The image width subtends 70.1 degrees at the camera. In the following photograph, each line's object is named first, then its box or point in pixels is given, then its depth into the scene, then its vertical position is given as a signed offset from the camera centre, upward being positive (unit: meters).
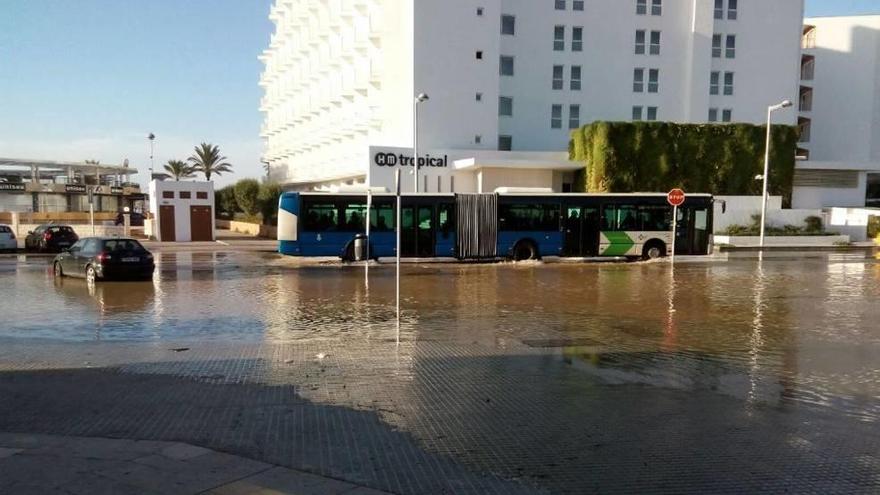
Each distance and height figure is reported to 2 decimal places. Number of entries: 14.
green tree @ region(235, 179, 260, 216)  54.08 +0.79
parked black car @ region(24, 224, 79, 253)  30.70 -1.79
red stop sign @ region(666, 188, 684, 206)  23.45 +0.45
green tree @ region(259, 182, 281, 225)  46.94 +0.11
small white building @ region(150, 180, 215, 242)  38.41 -0.42
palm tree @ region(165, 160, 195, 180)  75.06 +4.12
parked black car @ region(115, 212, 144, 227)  61.08 -1.59
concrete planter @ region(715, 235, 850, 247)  36.81 -1.77
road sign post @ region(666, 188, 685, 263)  23.45 +0.45
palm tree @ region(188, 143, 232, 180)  74.12 +5.14
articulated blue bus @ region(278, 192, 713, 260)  24.69 -0.72
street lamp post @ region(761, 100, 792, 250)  34.67 +0.86
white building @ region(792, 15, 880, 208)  63.66 +12.35
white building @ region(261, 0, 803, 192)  46.69 +11.43
